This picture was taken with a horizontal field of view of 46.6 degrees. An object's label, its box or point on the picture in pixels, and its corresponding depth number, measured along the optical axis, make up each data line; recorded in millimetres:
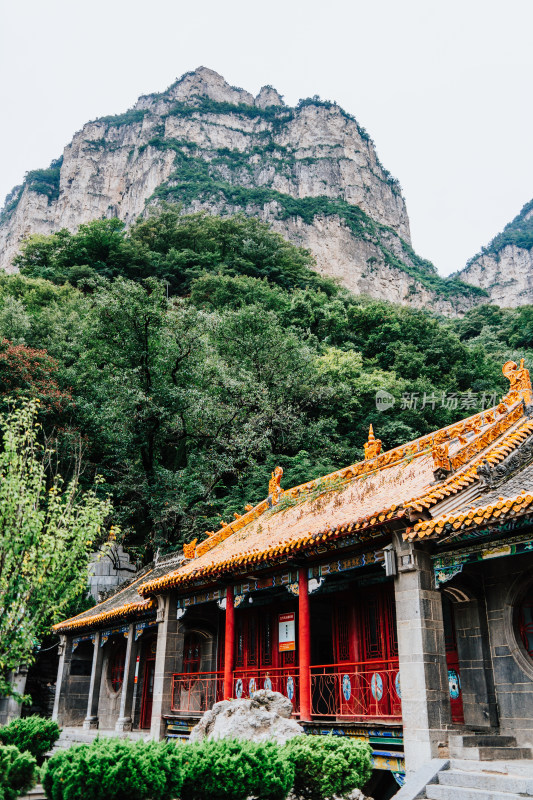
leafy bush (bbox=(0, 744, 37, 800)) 7730
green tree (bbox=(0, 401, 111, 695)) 9625
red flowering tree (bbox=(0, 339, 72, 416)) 23875
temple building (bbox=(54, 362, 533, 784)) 8469
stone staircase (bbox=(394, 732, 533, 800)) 6512
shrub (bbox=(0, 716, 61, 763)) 11227
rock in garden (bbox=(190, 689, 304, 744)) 8391
